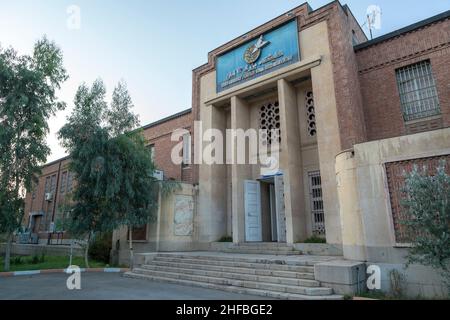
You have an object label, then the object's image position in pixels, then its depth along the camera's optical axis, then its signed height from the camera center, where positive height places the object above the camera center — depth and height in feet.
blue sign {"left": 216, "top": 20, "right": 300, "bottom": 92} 39.68 +23.80
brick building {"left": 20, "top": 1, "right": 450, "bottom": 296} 22.16 +10.64
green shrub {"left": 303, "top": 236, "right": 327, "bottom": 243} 32.92 -0.50
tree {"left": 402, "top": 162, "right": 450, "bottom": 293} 17.25 +0.90
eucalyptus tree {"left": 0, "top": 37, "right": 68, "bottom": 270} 35.63 +13.60
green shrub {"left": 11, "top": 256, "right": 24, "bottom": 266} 39.69 -2.72
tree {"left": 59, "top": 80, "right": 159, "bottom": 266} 34.27 +7.45
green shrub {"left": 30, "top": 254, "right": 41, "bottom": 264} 41.42 -2.73
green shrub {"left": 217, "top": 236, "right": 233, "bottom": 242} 41.60 -0.33
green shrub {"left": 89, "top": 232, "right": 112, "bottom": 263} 42.90 -1.32
